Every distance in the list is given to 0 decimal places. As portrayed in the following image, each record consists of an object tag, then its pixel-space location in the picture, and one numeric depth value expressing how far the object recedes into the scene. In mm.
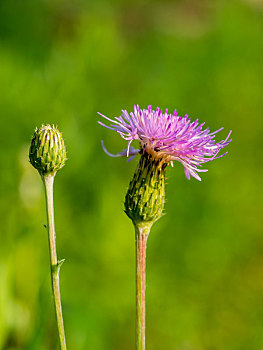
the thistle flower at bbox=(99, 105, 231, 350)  524
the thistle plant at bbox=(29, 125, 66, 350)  520
